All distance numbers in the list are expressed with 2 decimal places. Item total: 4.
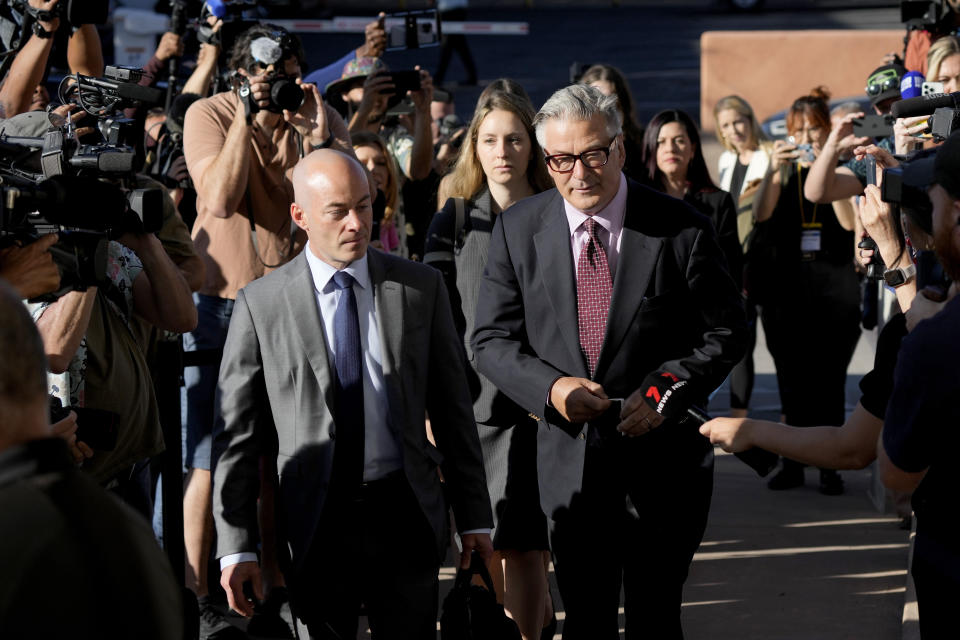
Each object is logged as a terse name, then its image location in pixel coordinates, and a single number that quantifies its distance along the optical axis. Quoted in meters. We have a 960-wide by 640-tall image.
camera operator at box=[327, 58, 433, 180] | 6.93
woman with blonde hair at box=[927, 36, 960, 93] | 6.70
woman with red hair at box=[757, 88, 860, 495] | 7.95
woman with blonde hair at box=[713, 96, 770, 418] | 8.27
